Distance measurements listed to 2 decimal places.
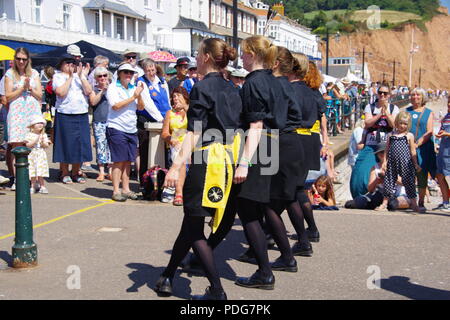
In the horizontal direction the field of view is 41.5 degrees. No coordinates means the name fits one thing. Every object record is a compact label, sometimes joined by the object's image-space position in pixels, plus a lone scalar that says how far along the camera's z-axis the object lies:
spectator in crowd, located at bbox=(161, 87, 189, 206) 8.05
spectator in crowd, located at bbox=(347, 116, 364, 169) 10.89
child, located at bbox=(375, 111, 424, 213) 8.12
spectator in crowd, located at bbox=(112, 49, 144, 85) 9.82
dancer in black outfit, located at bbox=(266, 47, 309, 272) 5.18
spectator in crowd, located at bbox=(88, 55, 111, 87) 9.52
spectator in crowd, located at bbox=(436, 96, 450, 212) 8.23
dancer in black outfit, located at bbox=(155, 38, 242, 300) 4.30
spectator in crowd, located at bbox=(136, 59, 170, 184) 8.85
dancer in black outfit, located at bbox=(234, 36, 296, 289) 4.46
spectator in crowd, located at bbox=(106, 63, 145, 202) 8.12
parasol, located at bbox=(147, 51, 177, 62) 20.25
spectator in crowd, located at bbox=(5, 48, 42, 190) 8.34
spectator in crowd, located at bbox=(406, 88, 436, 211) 8.49
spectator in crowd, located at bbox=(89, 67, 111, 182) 10.05
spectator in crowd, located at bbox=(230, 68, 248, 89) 9.11
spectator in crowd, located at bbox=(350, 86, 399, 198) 8.83
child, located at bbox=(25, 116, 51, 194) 8.46
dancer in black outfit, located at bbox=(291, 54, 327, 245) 5.84
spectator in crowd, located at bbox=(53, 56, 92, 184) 9.17
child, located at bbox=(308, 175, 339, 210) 8.60
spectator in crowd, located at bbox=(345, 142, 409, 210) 8.41
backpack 8.38
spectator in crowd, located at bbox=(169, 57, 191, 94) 10.09
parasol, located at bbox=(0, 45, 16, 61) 10.46
